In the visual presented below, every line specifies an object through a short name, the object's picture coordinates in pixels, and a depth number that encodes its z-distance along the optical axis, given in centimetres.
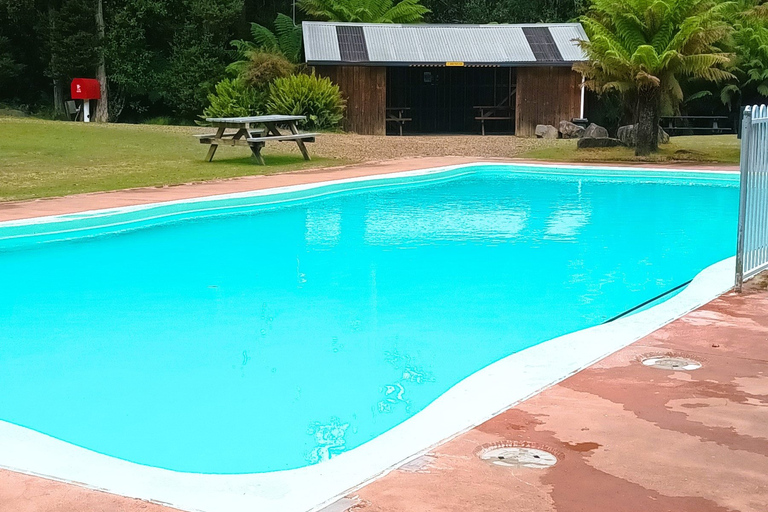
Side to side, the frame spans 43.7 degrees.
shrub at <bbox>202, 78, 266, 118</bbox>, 2511
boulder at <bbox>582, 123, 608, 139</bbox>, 2288
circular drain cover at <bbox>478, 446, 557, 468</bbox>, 330
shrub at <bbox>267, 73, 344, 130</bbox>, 2392
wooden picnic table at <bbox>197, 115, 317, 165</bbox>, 1579
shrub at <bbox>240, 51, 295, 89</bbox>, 2566
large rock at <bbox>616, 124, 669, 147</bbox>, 1995
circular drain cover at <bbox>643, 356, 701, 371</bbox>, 453
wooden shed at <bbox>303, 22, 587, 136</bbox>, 2497
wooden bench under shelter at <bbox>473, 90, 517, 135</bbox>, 2666
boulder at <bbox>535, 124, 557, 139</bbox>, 2450
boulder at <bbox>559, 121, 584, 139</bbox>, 2427
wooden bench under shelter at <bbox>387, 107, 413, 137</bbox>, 2602
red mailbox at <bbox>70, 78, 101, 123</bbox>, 2666
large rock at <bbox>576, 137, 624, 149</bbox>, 2002
